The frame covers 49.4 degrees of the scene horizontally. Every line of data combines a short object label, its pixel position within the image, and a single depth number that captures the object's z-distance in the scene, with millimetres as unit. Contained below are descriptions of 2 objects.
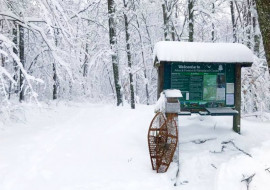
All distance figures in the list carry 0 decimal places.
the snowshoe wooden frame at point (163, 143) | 5906
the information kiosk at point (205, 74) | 7227
